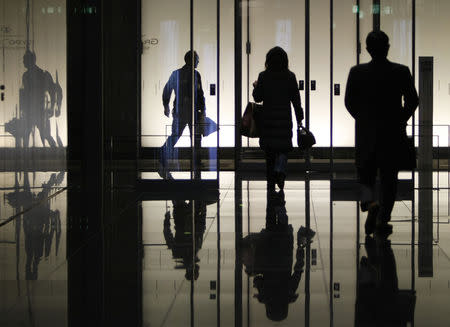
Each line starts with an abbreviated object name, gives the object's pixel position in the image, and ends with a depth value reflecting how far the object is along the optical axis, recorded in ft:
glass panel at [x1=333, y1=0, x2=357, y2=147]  48.94
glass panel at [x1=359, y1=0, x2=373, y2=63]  42.29
